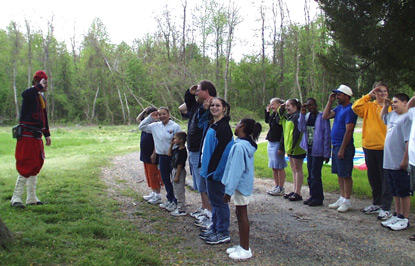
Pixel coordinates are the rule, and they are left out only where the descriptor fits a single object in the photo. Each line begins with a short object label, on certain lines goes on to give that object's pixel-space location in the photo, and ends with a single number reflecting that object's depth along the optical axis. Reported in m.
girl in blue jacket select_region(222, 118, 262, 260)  3.62
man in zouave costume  4.90
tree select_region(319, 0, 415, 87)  5.97
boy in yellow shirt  4.99
